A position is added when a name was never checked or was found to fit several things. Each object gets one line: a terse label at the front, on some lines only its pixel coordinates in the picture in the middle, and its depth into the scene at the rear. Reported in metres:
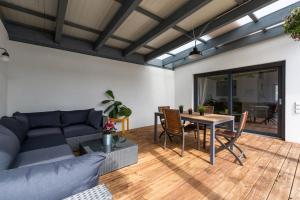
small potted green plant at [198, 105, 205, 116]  3.47
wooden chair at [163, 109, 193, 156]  3.10
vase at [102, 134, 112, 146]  2.50
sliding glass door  4.11
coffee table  2.38
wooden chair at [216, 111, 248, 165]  2.66
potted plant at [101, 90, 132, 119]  4.66
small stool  4.58
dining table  2.69
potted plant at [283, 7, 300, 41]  1.62
